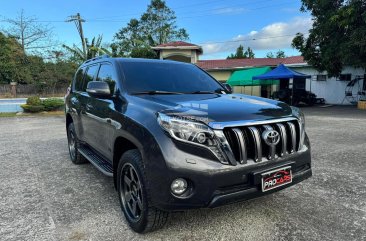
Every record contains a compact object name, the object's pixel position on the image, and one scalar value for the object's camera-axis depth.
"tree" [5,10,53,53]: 30.93
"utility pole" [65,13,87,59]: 29.48
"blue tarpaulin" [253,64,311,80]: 19.08
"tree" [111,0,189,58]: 47.81
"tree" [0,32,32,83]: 27.83
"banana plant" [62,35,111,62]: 23.67
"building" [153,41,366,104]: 23.12
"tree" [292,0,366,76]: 15.80
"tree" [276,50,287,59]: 66.29
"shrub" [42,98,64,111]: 18.16
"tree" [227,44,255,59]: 61.42
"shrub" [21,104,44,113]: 17.83
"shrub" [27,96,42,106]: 18.00
